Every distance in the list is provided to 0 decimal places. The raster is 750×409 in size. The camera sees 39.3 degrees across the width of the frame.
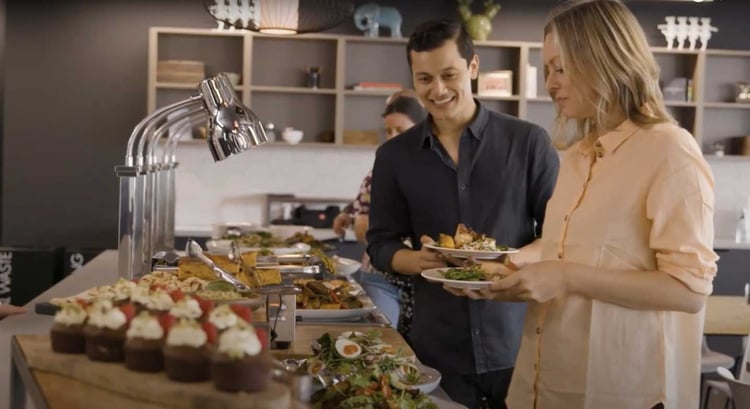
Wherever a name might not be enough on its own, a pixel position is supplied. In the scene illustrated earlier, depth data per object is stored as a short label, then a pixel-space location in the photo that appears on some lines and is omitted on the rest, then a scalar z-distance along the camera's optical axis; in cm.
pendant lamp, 368
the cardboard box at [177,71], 732
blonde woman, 208
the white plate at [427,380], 205
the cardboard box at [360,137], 752
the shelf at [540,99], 751
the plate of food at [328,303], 279
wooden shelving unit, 750
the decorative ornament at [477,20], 749
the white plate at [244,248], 380
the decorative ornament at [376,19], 748
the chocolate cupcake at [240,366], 121
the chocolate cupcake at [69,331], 143
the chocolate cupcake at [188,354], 125
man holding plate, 290
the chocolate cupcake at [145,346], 130
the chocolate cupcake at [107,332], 137
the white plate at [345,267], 394
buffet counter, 139
